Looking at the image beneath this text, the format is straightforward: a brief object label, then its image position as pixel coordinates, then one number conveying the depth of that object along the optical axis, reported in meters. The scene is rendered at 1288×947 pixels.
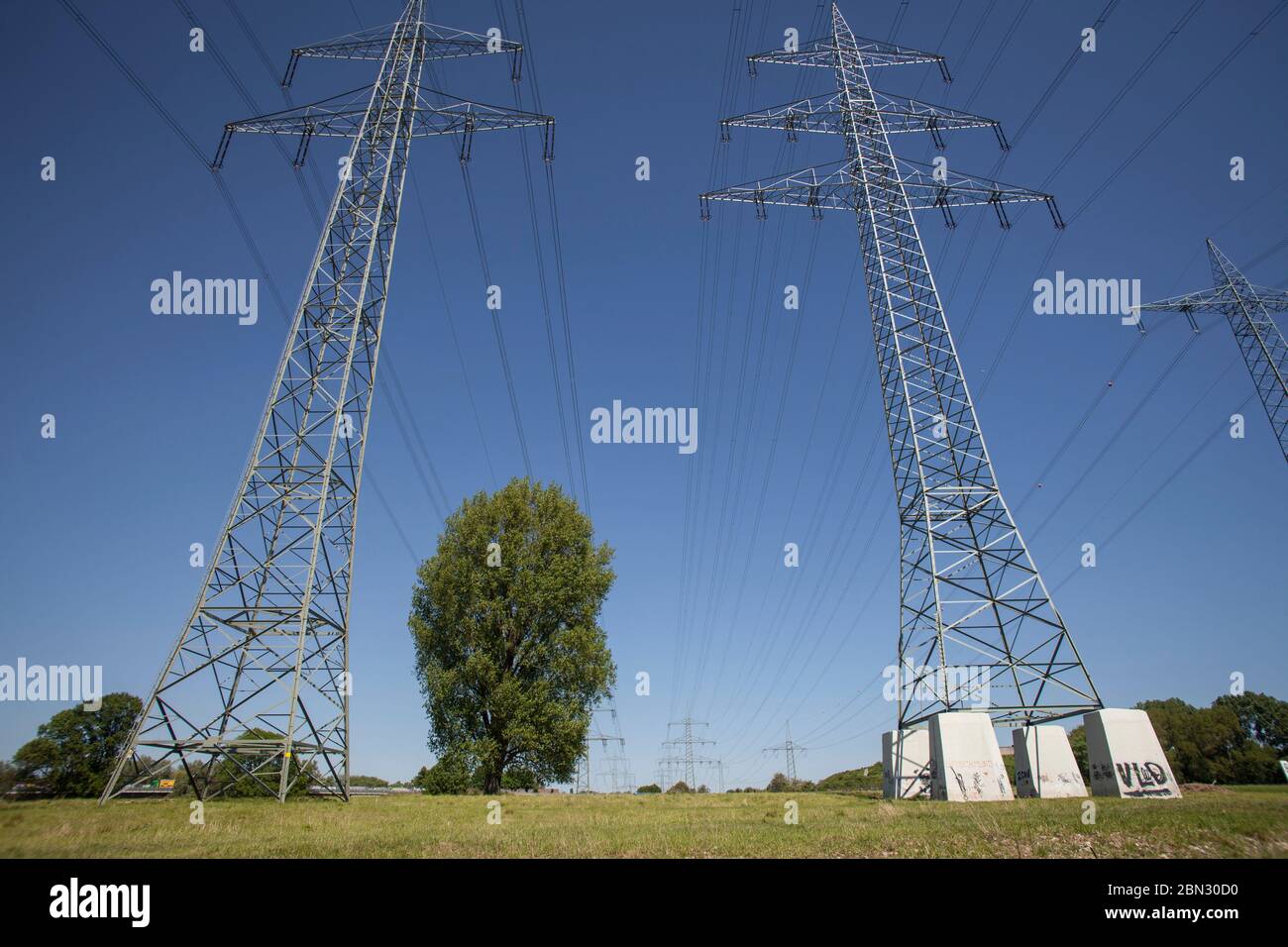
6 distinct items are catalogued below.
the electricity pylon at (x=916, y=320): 21.88
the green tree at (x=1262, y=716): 82.69
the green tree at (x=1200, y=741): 75.88
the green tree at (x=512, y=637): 27.83
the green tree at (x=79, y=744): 47.62
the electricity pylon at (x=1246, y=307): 31.35
